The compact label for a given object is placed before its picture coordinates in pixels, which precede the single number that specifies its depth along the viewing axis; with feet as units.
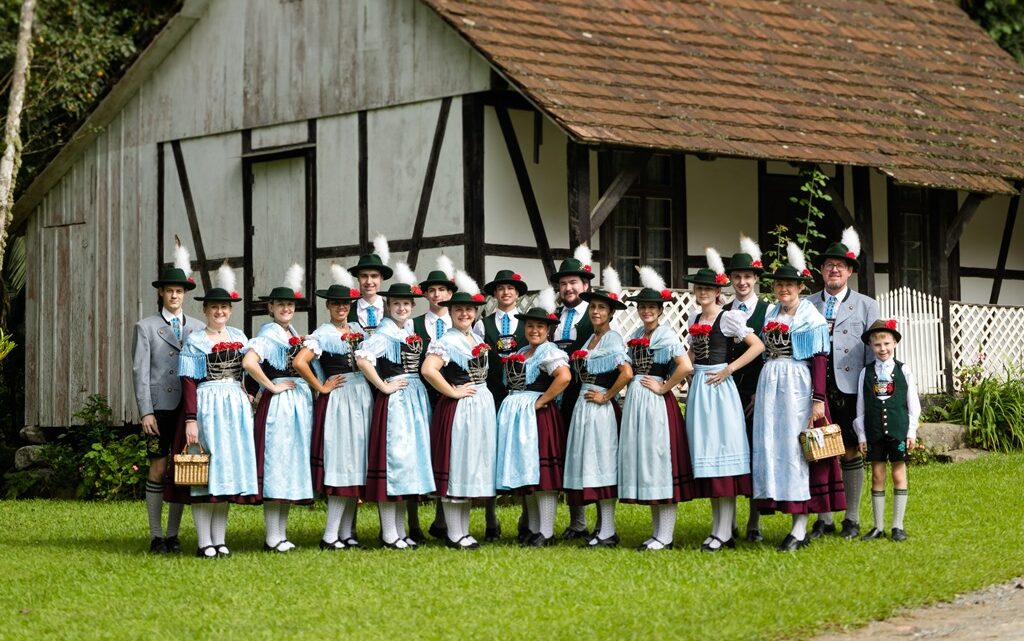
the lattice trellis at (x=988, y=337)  55.98
